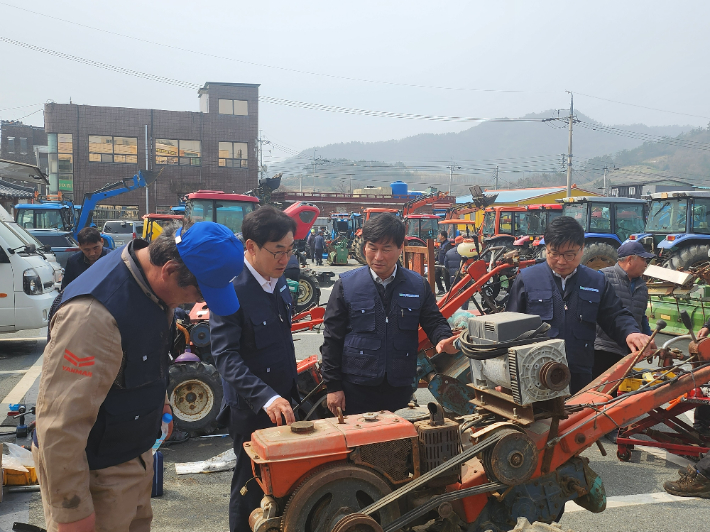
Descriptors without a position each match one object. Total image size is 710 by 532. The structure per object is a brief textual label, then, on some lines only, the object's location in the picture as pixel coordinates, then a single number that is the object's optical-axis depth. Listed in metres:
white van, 7.46
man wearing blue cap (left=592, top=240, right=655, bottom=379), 4.87
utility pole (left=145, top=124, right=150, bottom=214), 36.56
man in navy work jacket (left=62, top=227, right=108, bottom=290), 6.20
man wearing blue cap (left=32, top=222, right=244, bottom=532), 1.67
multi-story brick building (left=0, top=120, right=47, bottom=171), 52.47
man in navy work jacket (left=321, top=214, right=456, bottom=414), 2.96
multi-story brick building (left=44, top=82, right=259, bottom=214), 35.53
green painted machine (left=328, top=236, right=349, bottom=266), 23.73
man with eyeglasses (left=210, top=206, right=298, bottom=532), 2.63
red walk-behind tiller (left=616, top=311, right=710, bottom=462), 4.08
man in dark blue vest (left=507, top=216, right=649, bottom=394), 3.46
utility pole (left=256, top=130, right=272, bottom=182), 41.93
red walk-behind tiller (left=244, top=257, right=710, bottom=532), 2.18
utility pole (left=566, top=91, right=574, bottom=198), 34.19
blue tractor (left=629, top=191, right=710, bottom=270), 11.55
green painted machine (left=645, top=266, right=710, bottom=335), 7.96
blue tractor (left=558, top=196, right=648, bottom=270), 14.45
